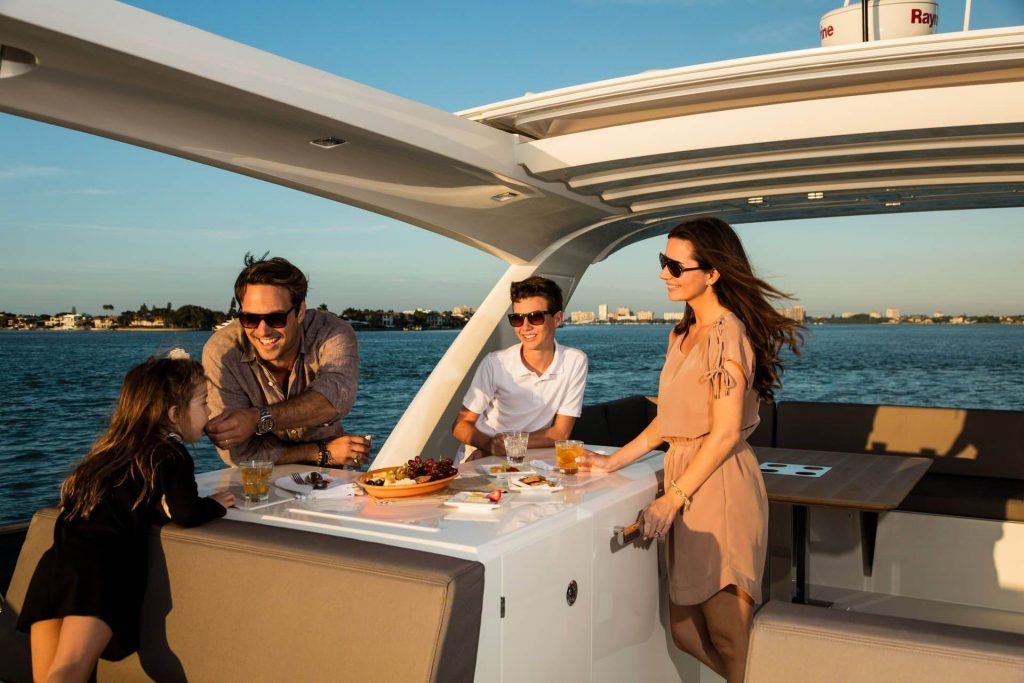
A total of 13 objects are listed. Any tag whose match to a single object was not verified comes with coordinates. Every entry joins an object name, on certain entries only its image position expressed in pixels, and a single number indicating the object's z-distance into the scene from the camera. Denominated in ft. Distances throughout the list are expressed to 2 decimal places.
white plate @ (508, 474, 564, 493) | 8.73
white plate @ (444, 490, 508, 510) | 7.92
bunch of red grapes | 8.59
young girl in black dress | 7.16
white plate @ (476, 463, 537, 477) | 9.22
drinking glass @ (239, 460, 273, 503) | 8.23
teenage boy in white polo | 12.35
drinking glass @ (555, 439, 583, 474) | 9.54
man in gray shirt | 9.94
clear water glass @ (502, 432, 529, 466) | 9.86
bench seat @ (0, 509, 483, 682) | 6.24
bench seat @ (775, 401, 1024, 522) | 17.58
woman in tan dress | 8.73
